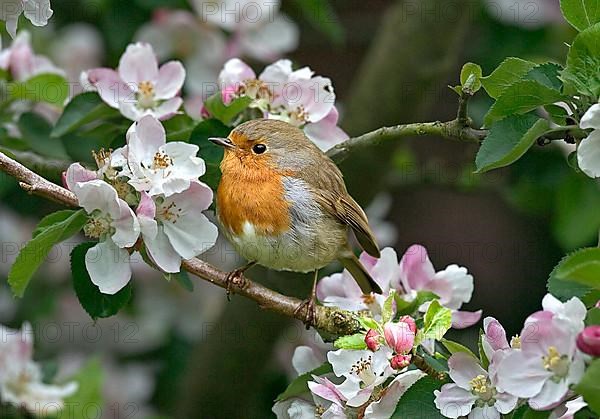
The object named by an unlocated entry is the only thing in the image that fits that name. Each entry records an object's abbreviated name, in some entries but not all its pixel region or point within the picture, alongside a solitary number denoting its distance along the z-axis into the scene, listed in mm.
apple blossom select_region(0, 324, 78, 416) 4959
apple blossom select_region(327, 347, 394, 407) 4766
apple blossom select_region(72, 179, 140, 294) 4777
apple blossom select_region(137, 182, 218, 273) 4802
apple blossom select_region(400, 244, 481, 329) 4848
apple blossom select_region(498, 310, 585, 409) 4701
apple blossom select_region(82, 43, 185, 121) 4893
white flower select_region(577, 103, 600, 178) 4754
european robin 4863
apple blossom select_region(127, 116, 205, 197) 4793
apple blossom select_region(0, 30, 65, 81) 4967
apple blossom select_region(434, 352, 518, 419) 4750
